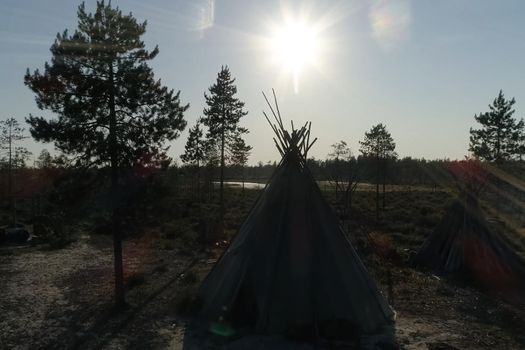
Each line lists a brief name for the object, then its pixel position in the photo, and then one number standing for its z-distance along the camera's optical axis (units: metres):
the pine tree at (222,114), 28.86
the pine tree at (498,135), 35.38
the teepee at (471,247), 15.11
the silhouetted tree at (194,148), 35.62
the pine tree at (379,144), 38.16
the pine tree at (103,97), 11.27
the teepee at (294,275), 9.46
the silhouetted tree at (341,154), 46.59
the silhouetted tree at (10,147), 29.83
